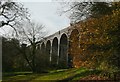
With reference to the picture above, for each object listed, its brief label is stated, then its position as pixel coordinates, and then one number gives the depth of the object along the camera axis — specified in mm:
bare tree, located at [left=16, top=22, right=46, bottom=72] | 22497
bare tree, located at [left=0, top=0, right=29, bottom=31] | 9108
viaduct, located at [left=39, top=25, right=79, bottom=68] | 28143
